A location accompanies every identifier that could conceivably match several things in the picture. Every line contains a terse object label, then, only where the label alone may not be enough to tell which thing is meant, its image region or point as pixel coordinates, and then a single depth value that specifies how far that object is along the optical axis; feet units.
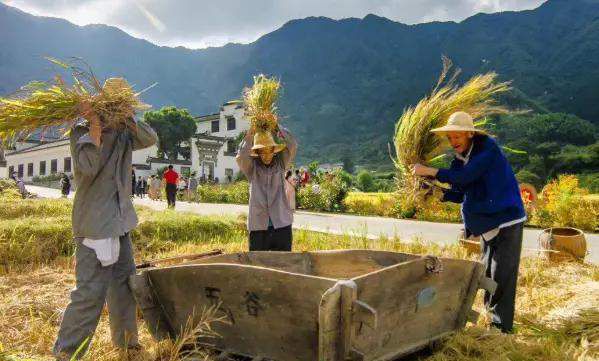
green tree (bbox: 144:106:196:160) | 168.45
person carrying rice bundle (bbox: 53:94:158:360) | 10.25
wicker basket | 22.06
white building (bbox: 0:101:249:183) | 144.25
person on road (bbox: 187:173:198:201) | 84.91
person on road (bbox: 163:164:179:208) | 56.03
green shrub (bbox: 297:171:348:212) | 64.90
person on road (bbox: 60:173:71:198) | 81.76
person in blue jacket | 12.28
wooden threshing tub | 8.13
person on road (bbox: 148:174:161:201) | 89.76
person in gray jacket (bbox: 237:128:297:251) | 15.01
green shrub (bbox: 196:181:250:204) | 84.17
